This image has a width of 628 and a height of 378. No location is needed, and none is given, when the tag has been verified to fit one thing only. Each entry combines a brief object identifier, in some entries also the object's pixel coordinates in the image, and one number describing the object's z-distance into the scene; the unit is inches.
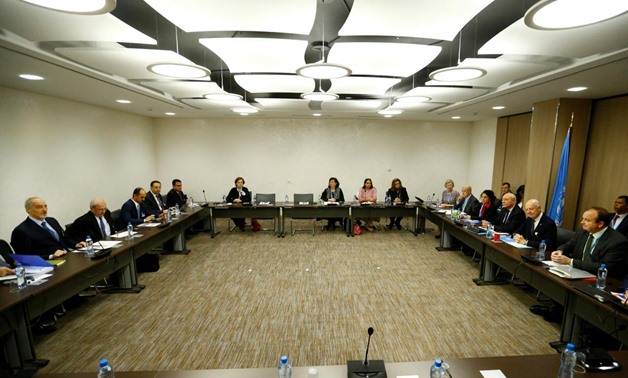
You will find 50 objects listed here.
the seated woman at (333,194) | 303.3
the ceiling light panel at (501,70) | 136.9
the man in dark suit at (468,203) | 234.1
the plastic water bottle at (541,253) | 132.0
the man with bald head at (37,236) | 135.9
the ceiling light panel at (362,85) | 184.9
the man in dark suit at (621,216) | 146.3
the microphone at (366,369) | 64.1
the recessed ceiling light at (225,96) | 182.8
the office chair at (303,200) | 297.7
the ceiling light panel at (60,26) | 91.0
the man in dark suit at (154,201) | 236.7
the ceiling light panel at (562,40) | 98.0
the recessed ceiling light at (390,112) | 274.1
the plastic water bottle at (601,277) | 103.7
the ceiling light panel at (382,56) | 131.1
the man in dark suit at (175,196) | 277.0
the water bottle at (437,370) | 63.5
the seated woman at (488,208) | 217.9
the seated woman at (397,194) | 305.0
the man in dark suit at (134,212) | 207.5
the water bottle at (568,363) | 65.0
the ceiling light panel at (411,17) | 95.7
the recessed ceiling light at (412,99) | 190.2
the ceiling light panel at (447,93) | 188.7
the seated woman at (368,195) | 300.5
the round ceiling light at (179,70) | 113.8
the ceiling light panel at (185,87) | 179.3
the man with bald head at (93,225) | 167.5
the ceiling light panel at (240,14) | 96.5
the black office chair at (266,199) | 296.2
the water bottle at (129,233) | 168.8
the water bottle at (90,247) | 137.3
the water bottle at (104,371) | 61.0
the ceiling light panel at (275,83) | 184.2
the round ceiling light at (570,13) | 65.1
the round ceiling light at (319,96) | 176.5
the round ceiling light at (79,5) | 64.8
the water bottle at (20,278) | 103.5
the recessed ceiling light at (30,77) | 155.2
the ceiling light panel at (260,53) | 127.9
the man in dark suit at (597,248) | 113.8
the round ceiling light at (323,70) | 108.4
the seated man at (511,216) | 183.9
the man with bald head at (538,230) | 154.0
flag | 214.2
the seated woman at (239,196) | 298.0
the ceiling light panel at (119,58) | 124.0
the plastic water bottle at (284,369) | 63.3
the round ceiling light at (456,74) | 116.1
